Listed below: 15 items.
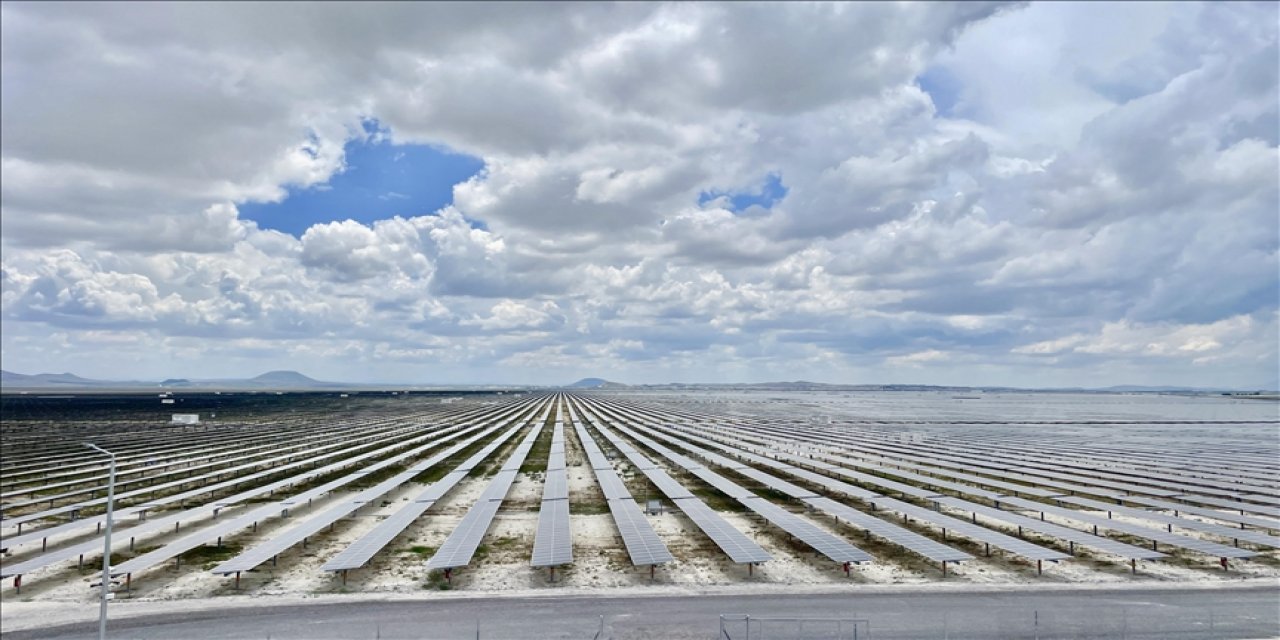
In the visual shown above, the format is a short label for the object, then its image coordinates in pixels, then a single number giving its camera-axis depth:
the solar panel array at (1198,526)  34.00
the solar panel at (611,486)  45.09
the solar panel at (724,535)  30.54
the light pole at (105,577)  18.62
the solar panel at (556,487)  44.97
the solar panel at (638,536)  30.47
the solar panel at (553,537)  30.50
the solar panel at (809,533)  30.50
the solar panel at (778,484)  47.12
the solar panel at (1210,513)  37.88
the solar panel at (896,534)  30.44
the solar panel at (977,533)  30.45
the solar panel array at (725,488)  33.81
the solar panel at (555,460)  61.13
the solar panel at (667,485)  46.03
